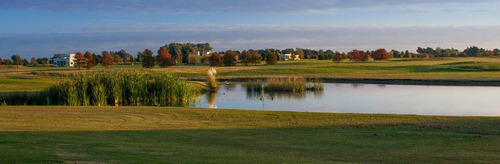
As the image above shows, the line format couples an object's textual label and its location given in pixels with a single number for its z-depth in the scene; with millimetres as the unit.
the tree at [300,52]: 166950
